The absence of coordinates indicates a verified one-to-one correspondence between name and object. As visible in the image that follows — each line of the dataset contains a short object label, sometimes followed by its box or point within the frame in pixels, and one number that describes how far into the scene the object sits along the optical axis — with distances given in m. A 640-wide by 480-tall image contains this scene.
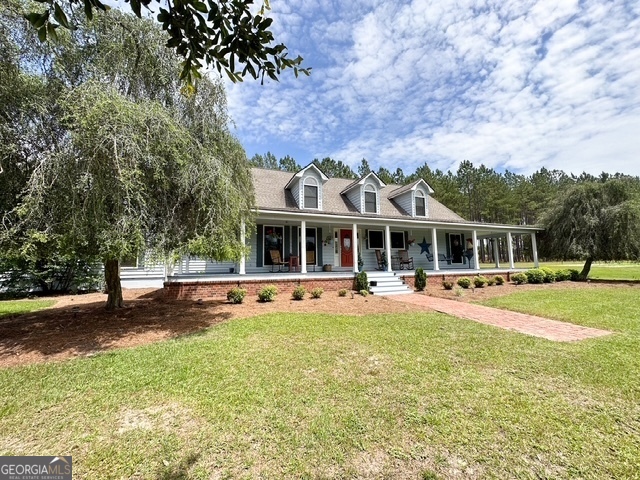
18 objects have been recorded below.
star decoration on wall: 17.47
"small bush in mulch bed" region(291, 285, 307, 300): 10.05
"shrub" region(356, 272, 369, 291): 11.94
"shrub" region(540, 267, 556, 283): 15.21
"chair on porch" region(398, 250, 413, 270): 16.19
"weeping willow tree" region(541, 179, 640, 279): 15.85
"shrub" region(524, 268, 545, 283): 14.90
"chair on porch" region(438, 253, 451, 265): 17.74
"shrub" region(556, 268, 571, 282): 15.77
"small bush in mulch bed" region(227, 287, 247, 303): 9.32
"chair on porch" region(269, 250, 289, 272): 13.14
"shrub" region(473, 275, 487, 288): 13.55
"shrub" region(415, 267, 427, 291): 13.07
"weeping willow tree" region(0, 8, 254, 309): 5.52
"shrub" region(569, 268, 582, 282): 16.30
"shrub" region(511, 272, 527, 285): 14.72
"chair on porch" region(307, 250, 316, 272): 14.42
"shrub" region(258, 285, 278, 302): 9.55
